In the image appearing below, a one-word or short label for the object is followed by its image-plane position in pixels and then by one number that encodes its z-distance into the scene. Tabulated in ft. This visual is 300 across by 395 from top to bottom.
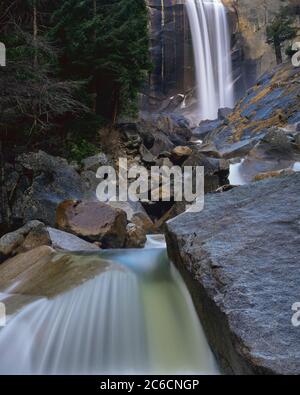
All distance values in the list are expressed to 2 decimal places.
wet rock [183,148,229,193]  41.73
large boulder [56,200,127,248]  26.14
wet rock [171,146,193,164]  50.67
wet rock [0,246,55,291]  19.20
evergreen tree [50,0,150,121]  43.35
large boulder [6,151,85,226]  30.04
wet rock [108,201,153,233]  33.35
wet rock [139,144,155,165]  51.26
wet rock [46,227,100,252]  22.98
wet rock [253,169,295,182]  38.77
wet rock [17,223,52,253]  22.90
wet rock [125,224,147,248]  27.81
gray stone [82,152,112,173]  42.04
